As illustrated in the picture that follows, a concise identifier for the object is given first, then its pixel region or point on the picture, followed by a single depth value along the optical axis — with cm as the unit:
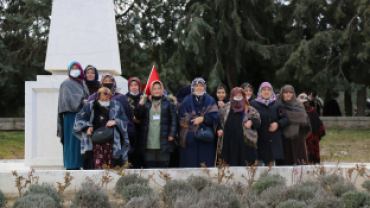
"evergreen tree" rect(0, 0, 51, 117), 2644
